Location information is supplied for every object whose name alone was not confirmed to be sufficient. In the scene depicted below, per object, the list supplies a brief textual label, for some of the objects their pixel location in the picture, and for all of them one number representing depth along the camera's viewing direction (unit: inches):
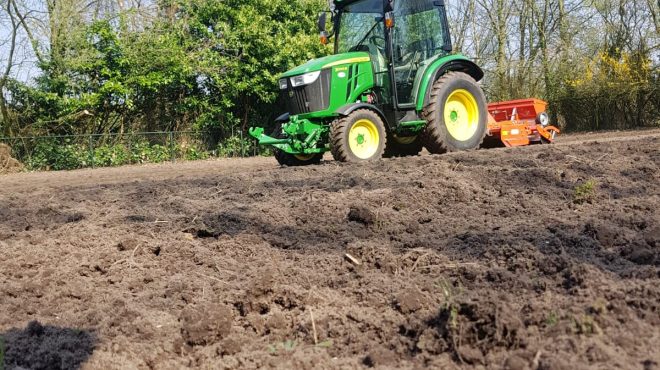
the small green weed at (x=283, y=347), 125.3
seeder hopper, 414.9
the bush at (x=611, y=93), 783.1
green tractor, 358.0
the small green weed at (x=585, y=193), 196.4
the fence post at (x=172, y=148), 737.6
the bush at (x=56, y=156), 661.3
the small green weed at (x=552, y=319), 107.7
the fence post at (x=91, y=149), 677.9
